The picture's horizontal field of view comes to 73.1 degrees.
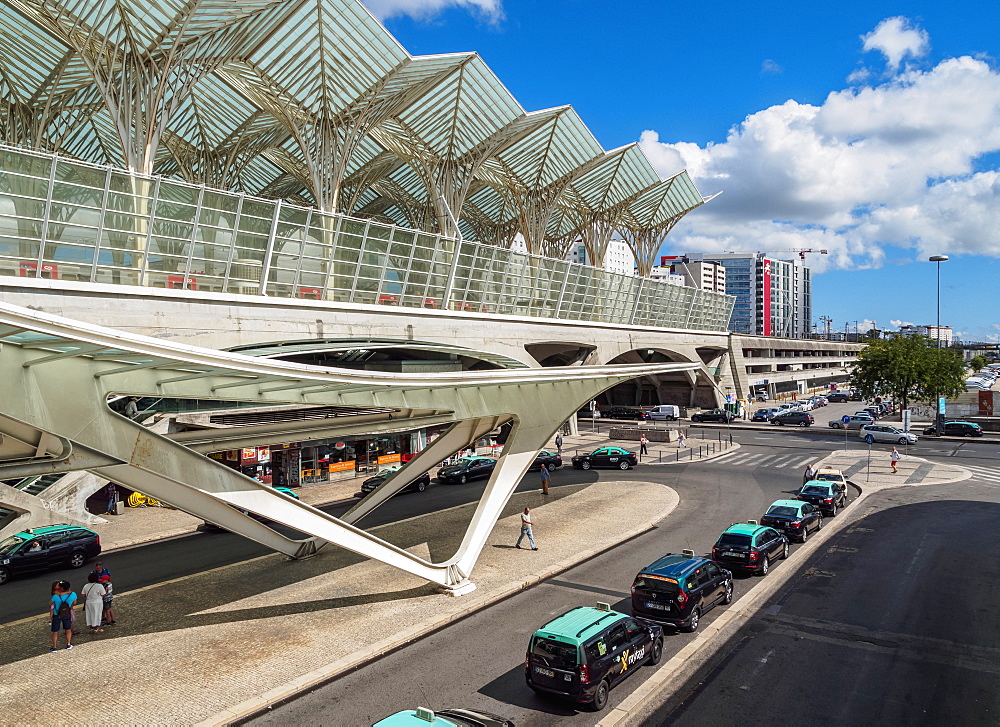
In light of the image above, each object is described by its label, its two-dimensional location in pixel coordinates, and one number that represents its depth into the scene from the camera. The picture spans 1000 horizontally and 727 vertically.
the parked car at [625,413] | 66.31
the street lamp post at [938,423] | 49.90
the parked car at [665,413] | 63.85
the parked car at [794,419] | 57.19
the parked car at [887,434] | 45.86
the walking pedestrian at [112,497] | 27.99
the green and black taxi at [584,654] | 11.33
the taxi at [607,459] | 37.84
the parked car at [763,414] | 61.83
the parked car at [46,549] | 19.92
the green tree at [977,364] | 150.59
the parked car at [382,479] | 30.67
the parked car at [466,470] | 34.66
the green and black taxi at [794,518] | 21.98
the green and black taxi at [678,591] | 14.70
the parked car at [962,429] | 49.48
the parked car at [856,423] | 54.78
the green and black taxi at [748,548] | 18.55
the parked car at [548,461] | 37.06
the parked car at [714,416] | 61.94
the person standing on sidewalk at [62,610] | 14.05
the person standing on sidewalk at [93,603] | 15.09
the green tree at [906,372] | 53.38
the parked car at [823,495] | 25.84
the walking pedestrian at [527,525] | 21.06
